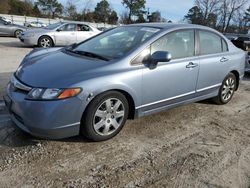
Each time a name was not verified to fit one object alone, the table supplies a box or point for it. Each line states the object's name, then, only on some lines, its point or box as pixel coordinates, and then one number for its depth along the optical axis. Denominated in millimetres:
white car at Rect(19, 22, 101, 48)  8593
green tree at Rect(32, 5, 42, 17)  44570
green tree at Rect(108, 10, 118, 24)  48898
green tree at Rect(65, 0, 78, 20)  42055
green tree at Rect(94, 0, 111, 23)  48535
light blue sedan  2215
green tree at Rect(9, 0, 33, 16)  42372
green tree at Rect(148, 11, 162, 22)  50303
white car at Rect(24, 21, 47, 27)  27753
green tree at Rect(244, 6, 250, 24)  42372
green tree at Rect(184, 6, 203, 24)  43709
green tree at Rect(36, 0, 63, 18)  47765
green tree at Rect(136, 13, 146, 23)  48354
